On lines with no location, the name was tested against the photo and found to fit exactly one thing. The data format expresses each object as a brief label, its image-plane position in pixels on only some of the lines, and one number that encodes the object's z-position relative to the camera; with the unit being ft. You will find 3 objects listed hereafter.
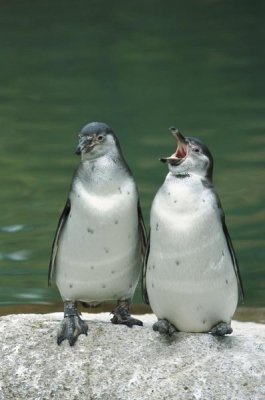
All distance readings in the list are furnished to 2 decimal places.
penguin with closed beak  23.41
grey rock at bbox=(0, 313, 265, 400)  23.56
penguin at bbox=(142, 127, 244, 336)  22.82
